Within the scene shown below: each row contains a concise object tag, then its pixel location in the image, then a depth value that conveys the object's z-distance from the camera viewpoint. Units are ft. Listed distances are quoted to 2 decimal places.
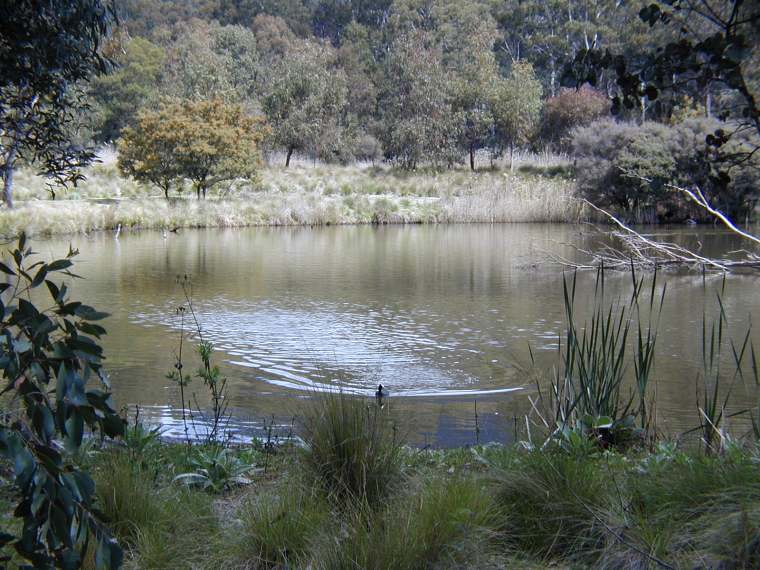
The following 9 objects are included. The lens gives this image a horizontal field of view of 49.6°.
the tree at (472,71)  121.49
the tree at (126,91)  123.85
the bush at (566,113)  117.50
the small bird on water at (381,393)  16.75
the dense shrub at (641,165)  67.65
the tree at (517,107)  119.85
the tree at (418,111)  118.83
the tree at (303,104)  117.70
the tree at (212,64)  119.44
